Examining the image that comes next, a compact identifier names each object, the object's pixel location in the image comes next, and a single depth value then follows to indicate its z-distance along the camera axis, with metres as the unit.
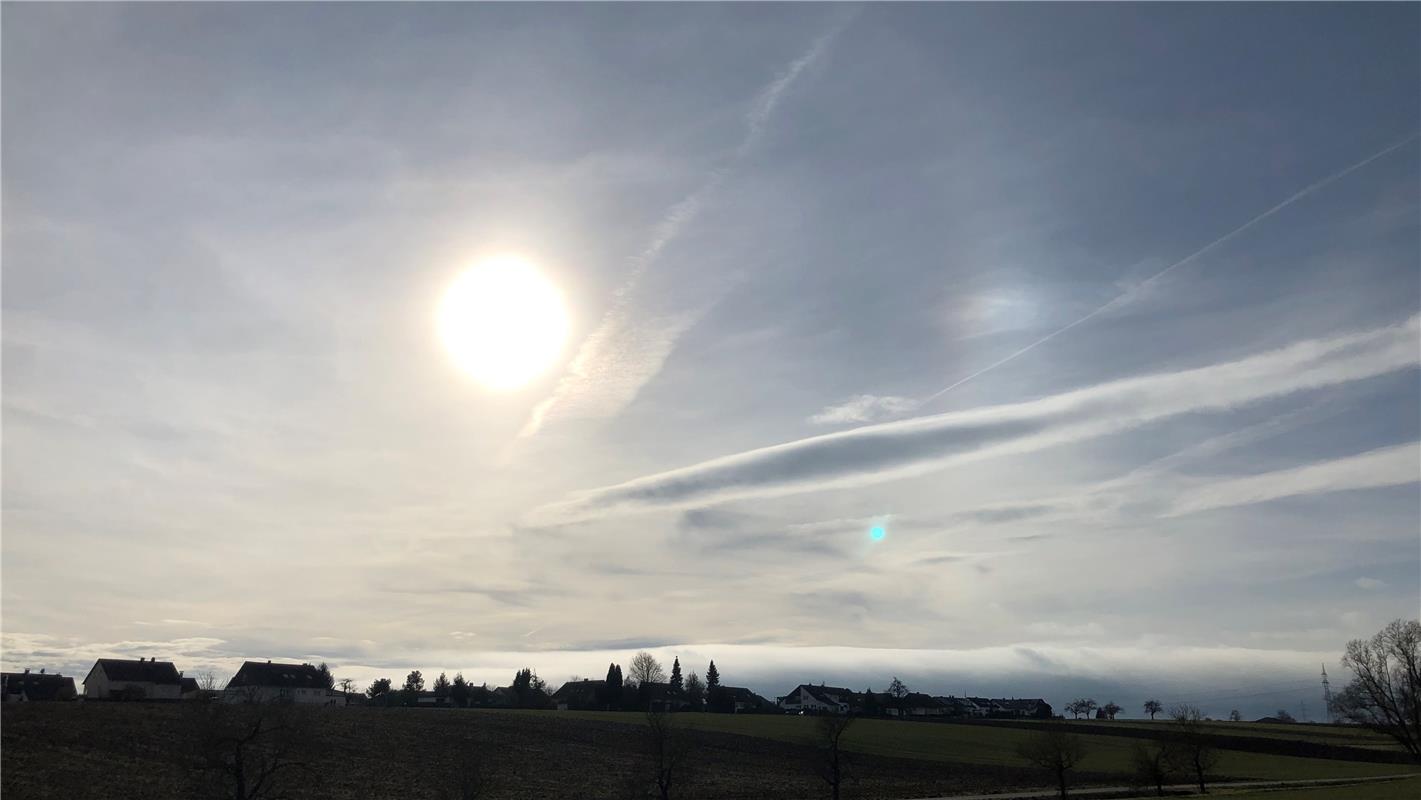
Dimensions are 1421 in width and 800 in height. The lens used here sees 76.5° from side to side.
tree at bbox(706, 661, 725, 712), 187.88
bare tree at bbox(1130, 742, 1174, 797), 77.19
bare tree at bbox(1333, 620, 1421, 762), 106.00
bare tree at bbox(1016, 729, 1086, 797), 76.56
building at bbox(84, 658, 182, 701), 124.73
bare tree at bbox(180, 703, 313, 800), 48.28
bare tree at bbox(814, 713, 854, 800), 73.50
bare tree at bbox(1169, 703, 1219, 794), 81.56
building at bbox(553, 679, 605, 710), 178.50
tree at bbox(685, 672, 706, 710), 185.50
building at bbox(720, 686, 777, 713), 187.12
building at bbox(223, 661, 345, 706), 134.50
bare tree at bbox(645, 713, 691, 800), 65.25
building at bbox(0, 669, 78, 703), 120.81
